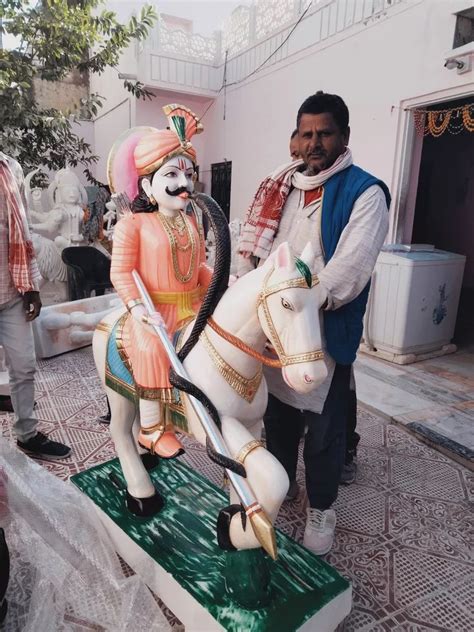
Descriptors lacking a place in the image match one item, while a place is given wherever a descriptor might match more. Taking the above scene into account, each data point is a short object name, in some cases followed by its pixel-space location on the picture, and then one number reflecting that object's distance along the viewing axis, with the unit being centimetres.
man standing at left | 212
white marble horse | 111
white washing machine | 405
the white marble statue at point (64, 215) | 449
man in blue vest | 149
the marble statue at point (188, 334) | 113
